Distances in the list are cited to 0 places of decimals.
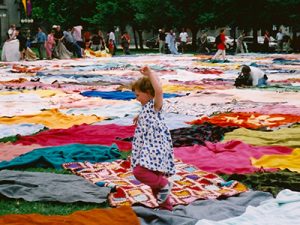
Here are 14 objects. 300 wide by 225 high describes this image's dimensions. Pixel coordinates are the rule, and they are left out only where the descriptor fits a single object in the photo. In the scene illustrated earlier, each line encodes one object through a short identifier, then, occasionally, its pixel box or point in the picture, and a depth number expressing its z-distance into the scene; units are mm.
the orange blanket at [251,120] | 10039
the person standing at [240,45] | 39562
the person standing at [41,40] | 35156
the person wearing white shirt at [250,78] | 16031
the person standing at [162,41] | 41606
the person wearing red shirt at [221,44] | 29797
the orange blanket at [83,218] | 4801
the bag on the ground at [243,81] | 16133
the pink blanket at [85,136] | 8791
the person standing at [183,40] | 44188
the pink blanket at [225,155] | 7105
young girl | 5109
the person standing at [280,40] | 41438
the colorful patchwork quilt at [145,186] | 5777
